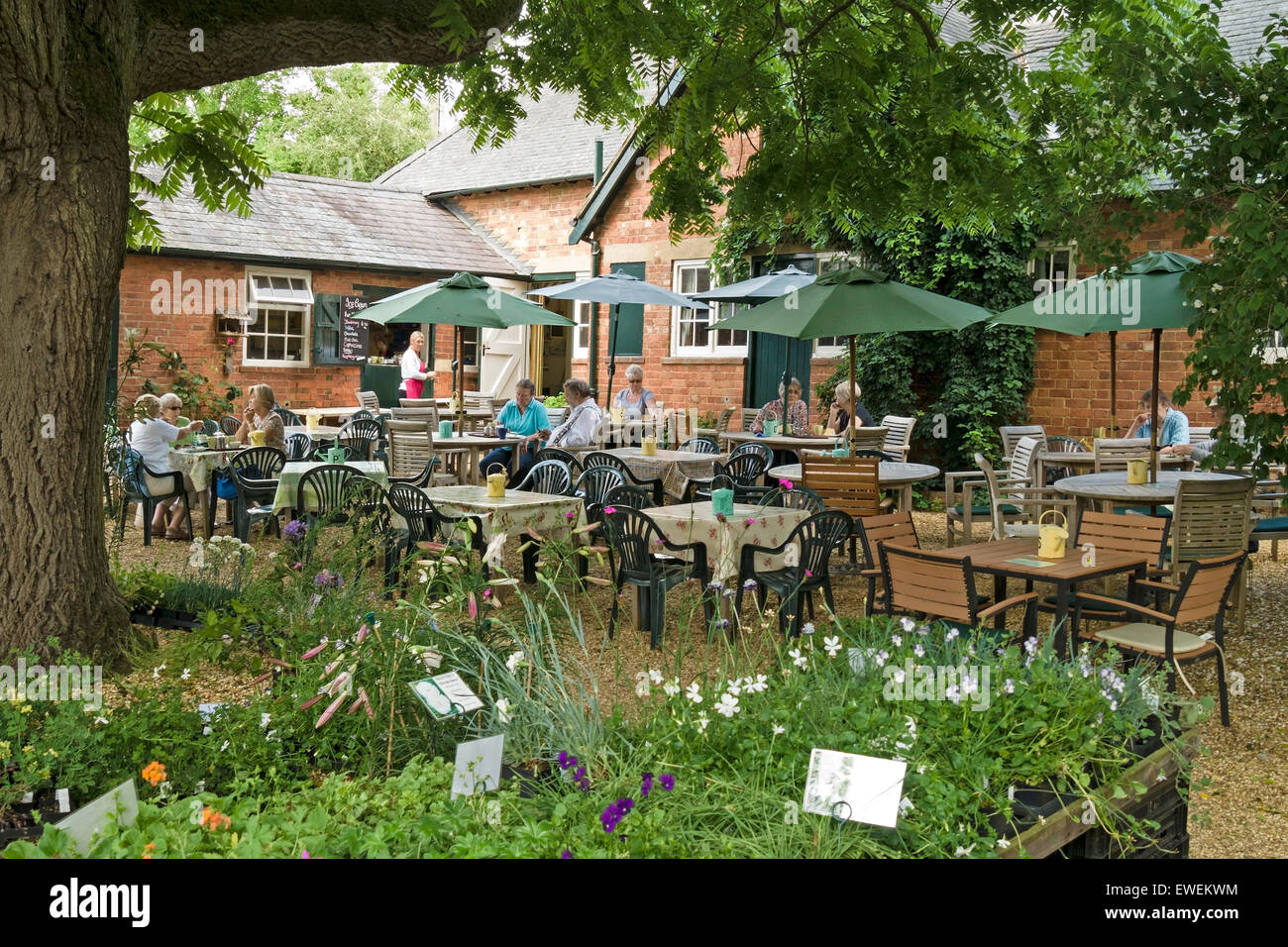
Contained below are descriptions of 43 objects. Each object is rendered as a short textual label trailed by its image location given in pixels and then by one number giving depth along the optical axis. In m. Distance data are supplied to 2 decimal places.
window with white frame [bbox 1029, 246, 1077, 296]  13.78
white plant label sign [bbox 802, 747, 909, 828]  2.76
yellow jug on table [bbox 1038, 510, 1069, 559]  5.96
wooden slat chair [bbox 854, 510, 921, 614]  6.53
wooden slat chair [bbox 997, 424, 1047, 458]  12.44
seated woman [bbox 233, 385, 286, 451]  10.77
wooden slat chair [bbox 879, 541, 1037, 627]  5.56
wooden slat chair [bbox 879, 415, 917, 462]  12.94
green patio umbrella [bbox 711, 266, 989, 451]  8.31
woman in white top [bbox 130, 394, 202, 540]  10.14
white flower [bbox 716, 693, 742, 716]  3.22
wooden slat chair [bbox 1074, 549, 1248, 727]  5.29
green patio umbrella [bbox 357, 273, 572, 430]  11.91
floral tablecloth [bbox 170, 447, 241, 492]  10.26
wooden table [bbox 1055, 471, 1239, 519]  7.61
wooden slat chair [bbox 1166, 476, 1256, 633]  7.12
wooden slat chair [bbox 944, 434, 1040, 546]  10.23
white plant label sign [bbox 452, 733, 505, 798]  3.02
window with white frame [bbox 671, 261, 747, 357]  16.77
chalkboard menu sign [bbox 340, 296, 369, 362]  18.58
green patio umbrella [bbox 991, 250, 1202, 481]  7.62
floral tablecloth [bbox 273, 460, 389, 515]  9.10
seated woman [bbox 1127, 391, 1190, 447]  10.87
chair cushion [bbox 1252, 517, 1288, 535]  8.65
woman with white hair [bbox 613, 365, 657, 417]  13.34
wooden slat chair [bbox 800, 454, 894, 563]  8.47
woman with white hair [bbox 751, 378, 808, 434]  13.07
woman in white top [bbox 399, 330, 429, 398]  16.41
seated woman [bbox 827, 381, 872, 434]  12.84
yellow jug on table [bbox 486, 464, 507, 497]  7.86
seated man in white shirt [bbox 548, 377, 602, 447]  11.34
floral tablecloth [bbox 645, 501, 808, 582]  6.80
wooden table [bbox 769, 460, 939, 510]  9.16
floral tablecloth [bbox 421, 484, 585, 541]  7.54
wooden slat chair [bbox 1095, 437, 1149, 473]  10.81
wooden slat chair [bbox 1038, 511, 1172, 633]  6.44
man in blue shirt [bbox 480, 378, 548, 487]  11.73
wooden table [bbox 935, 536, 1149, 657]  5.58
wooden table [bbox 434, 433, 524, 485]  11.44
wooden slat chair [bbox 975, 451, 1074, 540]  8.62
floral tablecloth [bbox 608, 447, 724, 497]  10.40
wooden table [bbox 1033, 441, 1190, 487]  10.20
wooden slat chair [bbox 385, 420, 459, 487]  11.05
